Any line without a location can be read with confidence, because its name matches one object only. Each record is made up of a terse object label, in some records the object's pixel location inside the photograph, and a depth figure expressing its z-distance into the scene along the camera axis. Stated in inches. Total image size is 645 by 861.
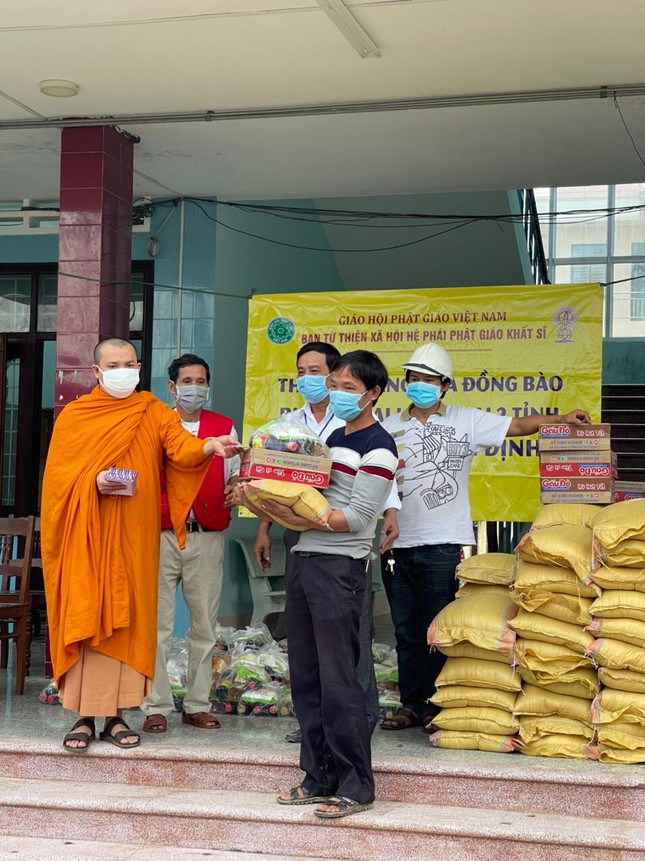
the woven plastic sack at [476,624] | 165.5
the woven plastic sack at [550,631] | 161.2
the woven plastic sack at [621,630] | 156.9
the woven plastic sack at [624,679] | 157.3
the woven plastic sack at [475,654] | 166.1
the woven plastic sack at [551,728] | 162.4
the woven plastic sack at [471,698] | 166.1
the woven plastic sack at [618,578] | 158.9
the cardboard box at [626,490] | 196.4
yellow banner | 238.1
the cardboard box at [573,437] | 183.6
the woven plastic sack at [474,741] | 165.8
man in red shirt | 183.8
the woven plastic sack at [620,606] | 157.8
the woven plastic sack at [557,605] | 161.9
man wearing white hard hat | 181.8
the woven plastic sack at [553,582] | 162.7
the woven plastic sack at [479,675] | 165.3
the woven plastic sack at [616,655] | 156.1
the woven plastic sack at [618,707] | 156.5
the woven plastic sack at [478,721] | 165.8
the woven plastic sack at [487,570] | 175.9
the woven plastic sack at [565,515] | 177.8
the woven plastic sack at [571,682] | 161.2
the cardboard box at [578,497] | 184.1
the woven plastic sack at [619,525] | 157.6
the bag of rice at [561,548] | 162.2
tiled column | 230.4
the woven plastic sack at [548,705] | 162.2
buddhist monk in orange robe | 167.6
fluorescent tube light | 173.6
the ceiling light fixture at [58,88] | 211.6
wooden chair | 217.3
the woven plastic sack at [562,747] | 161.3
